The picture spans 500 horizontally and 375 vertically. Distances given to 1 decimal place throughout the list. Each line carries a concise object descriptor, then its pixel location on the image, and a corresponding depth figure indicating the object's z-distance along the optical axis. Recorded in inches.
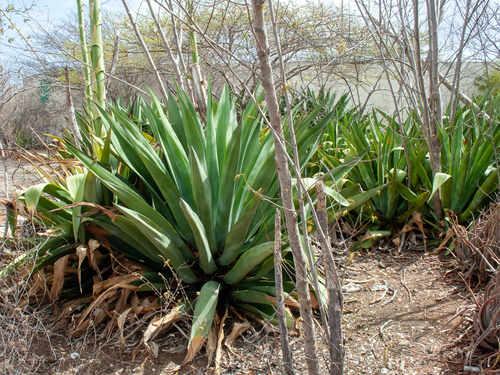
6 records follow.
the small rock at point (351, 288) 83.1
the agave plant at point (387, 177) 106.7
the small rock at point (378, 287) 83.4
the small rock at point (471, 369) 55.1
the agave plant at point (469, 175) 101.1
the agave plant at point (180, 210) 67.3
